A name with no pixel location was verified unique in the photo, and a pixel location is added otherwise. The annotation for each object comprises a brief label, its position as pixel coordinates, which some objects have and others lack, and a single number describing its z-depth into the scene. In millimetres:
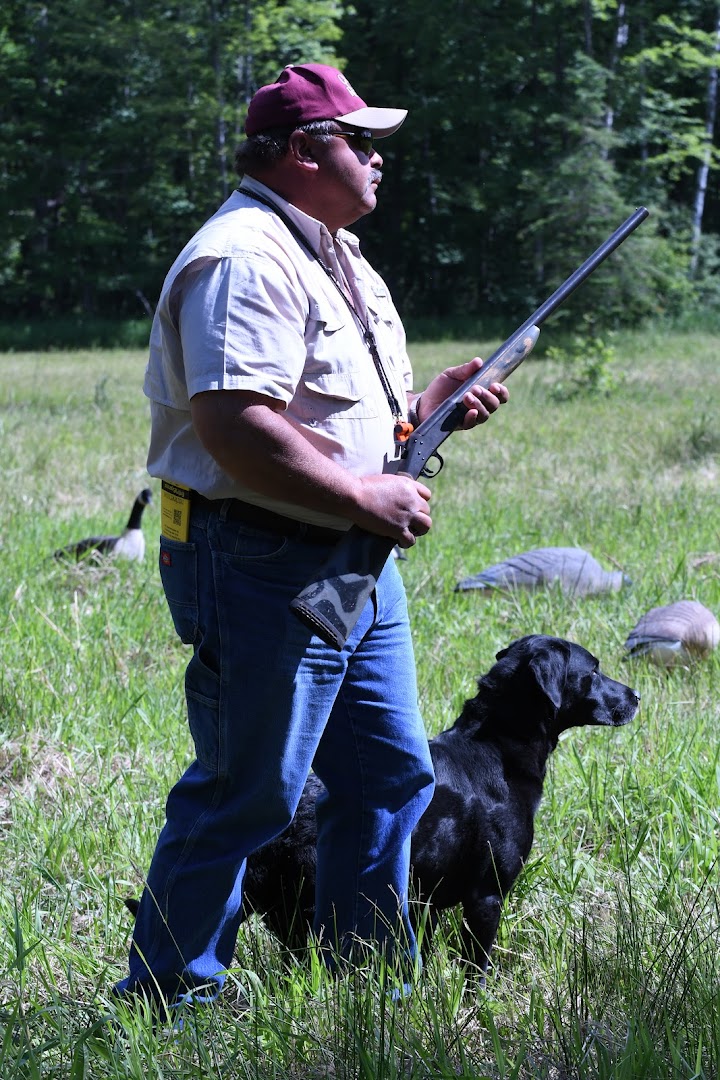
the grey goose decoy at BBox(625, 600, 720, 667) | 10008
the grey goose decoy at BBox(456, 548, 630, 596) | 12180
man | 4621
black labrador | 6203
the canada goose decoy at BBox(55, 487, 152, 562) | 13469
